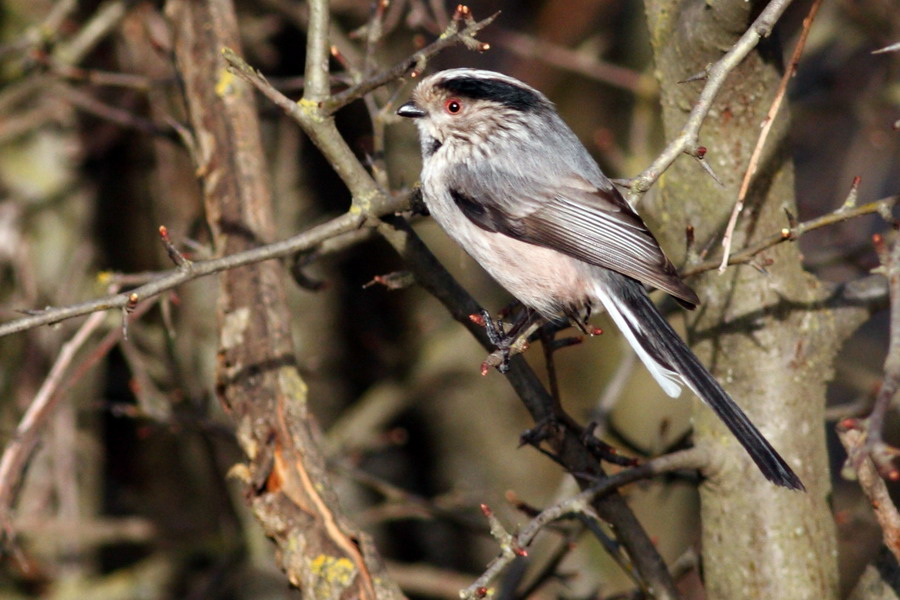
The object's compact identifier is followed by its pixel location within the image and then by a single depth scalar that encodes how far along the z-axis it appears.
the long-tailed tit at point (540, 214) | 5.21
